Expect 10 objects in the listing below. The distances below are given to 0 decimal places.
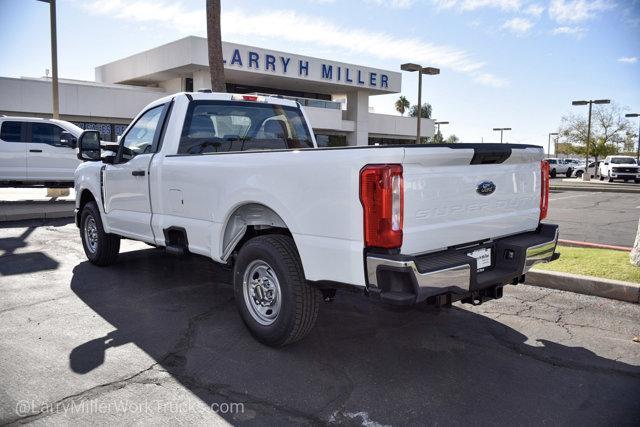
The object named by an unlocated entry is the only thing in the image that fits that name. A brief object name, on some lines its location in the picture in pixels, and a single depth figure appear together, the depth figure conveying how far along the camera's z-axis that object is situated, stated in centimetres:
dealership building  2595
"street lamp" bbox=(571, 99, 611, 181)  3222
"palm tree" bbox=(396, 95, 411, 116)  8331
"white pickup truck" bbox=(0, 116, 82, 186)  1296
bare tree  5175
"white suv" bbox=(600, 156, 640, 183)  3322
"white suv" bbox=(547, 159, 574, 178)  4316
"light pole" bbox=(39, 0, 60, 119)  1544
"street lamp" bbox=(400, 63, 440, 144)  2317
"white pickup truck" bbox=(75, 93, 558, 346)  308
